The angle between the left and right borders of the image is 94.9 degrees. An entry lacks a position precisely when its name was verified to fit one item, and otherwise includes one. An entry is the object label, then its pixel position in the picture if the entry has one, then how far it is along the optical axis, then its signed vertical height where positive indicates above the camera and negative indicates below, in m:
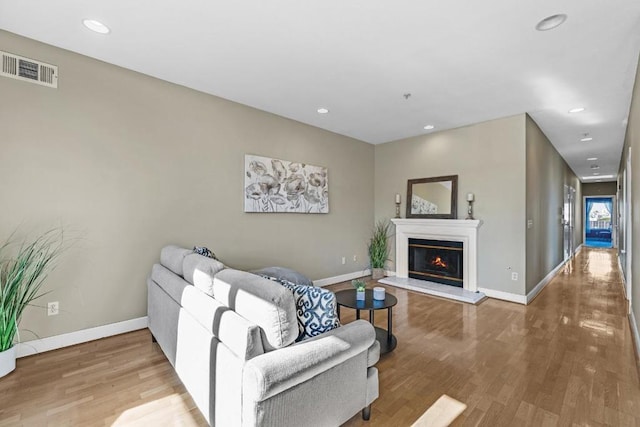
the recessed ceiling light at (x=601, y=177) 9.94 +1.41
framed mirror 4.72 +0.33
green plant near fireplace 5.41 -0.63
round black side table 2.55 -0.78
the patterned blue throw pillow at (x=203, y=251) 2.70 -0.34
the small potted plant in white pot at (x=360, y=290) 2.70 -0.69
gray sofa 1.26 -0.69
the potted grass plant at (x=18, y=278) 2.15 -0.51
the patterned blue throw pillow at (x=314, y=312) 1.63 -0.54
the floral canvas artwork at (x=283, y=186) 3.87 +0.42
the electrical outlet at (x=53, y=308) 2.54 -0.83
